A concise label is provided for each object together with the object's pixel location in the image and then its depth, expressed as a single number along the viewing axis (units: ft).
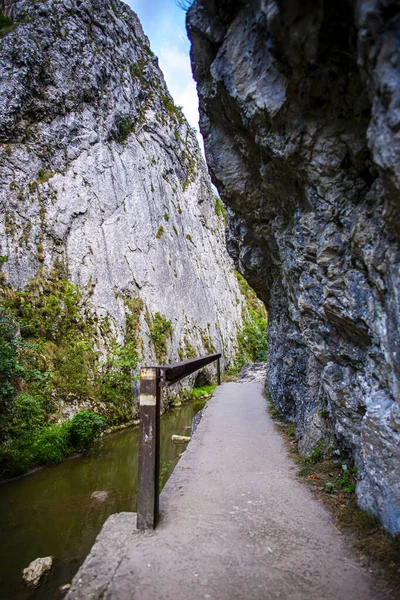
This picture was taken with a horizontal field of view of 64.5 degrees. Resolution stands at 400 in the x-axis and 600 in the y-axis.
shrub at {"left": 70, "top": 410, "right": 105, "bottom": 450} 32.73
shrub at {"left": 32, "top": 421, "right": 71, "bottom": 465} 29.32
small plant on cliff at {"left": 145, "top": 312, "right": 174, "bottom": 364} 55.06
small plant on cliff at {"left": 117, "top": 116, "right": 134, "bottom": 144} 69.67
